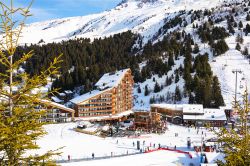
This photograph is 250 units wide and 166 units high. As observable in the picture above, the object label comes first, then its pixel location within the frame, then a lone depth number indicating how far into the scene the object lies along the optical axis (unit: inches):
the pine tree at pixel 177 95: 3934.5
